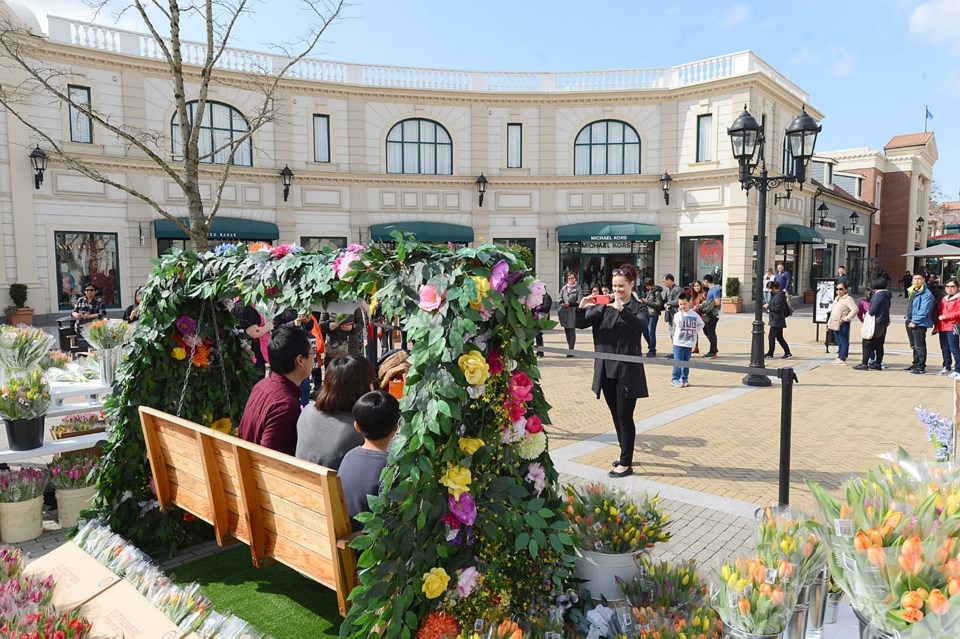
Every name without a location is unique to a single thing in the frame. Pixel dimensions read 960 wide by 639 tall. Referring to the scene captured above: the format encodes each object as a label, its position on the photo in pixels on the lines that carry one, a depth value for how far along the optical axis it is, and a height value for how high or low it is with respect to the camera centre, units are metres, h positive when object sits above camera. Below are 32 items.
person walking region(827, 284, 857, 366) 13.17 -0.92
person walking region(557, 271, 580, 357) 14.35 -0.52
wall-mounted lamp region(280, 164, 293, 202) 24.12 +3.83
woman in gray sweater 3.82 -0.87
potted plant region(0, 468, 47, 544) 5.01 -1.81
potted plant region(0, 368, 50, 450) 5.10 -1.06
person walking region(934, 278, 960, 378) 11.57 -0.93
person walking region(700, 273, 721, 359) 13.62 -0.81
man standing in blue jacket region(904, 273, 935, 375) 12.24 -0.84
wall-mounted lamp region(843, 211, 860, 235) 33.55 +2.94
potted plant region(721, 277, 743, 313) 25.58 -0.85
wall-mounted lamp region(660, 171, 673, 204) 26.23 +3.86
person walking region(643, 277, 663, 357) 13.45 -0.75
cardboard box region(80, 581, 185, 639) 3.02 -1.69
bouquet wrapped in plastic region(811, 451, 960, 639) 1.61 -0.74
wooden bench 3.21 -1.30
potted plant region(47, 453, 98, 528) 5.27 -1.77
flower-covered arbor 2.83 -0.83
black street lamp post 10.51 +2.15
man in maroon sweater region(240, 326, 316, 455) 4.22 -0.82
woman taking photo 6.01 -0.70
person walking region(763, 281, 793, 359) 13.74 -0.89
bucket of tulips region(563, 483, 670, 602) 3.37 -1.40
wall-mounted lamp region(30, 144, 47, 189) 19.31 +3.60
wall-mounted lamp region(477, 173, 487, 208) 26.12 +3.84
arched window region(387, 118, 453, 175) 26.47 +5.46
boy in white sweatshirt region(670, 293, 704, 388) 10.69 -0.90
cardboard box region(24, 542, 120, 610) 3.34 -1.68
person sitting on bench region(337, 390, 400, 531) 3.39 -0.96
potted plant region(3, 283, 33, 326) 19.11 -0.94
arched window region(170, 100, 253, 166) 22.91 +5.45
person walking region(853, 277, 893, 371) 12.40 -0.91
